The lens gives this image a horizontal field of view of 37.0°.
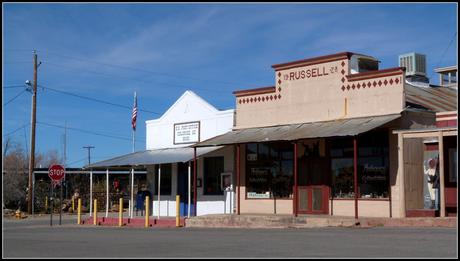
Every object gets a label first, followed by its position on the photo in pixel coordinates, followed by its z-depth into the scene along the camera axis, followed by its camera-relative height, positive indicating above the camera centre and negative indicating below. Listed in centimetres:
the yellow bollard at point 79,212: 2916 -106
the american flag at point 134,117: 3556 +365
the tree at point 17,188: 4506 -4
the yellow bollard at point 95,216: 2869 -120
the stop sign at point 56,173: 2736 +58
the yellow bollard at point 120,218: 2733 -124
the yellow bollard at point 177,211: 2480 -88
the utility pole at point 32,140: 4005 +276
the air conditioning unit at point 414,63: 2978 +541
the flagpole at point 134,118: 3556 +358
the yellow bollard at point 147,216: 2611 -109
